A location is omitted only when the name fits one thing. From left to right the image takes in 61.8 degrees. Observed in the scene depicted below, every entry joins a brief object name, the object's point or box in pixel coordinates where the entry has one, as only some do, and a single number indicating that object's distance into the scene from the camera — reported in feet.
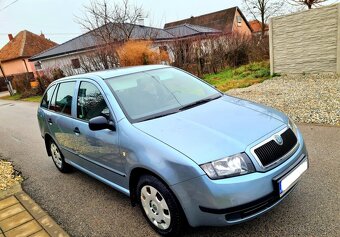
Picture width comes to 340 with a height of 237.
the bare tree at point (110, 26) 63.87
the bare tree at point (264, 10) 97.50
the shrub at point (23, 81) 78.42
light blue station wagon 7.84
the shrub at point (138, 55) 45.62
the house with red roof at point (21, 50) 128.88
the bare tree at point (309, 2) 56.59
